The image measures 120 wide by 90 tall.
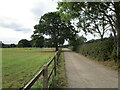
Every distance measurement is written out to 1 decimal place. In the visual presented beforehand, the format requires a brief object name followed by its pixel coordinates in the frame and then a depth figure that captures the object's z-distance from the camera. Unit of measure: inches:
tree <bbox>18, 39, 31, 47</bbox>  3020.8
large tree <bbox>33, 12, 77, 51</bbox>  1115.9
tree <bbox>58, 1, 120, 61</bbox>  269.6
